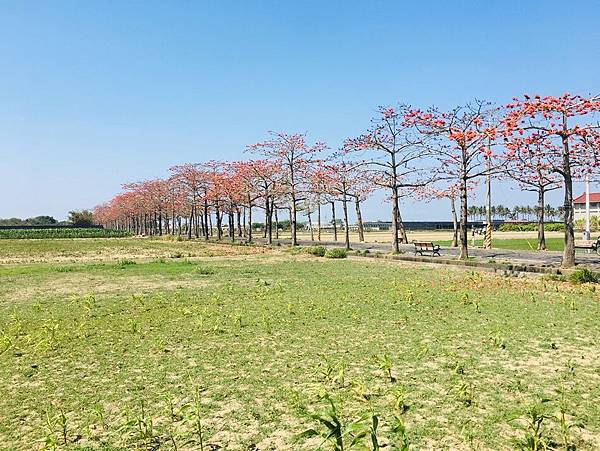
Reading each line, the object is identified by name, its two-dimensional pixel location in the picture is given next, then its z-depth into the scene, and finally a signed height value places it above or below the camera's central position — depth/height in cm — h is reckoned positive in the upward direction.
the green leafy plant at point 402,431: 324 -150
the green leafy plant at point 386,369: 576 -182
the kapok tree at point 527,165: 1881 +216
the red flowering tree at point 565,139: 1738 +293
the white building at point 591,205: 7525 +159
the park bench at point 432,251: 2645 -166
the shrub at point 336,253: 2830 -173
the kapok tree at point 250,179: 4766 +495
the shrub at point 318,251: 3004 -166
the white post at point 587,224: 3214 -69
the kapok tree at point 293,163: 4306 +574
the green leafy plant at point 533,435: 389 -187
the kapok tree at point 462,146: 2353 +371
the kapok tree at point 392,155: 2928 +410
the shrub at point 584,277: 1467 -191
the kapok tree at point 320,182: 4147 +384
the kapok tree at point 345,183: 3660 +340
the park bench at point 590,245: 2500 -162
